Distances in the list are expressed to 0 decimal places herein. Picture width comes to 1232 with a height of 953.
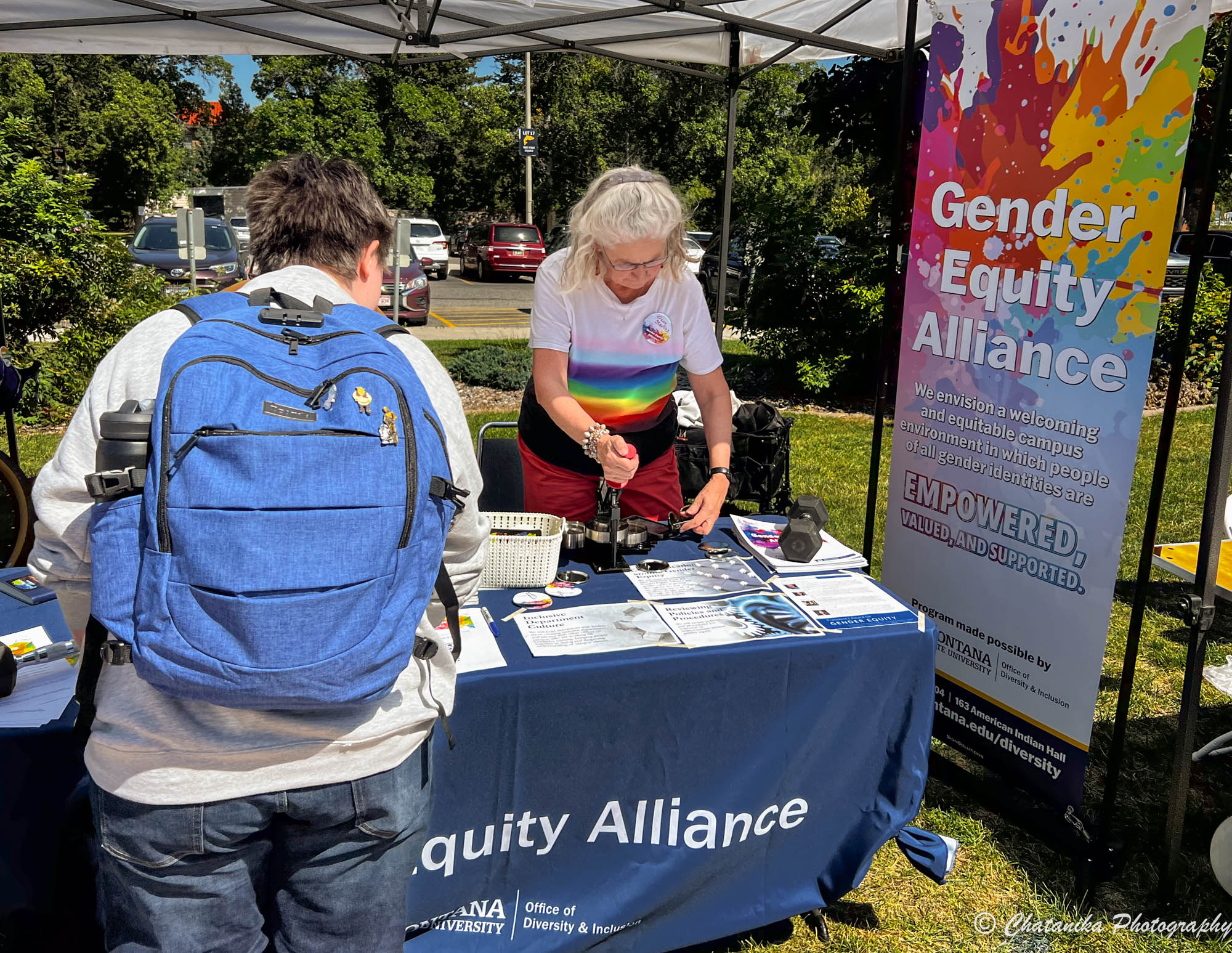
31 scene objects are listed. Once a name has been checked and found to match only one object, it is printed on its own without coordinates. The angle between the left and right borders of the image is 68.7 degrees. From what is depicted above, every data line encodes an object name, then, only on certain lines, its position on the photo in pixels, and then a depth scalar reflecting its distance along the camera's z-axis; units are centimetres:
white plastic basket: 206
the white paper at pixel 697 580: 213
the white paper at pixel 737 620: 191
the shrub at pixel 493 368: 835
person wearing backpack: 102
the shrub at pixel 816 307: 752
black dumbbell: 228
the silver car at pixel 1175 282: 1021
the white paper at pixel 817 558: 229
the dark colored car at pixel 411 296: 1204
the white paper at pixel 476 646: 171
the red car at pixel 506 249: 2055
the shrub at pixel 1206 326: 758
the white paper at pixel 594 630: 182
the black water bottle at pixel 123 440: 104
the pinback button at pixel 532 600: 200
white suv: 1947
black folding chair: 320
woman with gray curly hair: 225
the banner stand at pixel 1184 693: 199
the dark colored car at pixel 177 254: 1076
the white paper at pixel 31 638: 181
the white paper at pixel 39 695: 154
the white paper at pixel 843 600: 204
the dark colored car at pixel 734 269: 830
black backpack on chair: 448
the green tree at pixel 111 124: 2294
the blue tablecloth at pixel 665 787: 175
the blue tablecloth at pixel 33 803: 151
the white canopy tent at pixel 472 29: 390
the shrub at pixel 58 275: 641
